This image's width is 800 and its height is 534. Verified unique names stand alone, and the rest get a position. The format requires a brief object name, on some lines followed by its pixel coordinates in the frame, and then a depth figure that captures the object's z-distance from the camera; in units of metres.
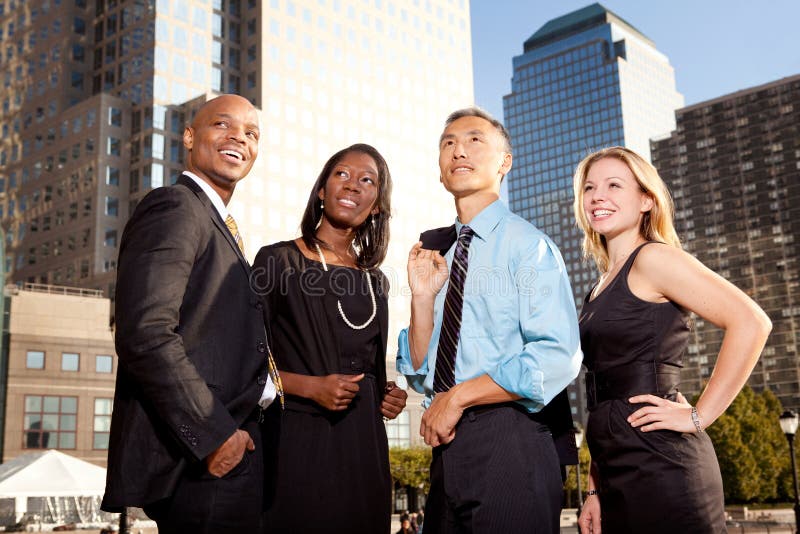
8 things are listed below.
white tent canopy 16.70
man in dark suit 3.13
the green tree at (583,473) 65.50
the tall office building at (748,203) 126.56
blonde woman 3.62
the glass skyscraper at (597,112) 190.75
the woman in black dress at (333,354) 4.12
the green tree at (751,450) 57.66
